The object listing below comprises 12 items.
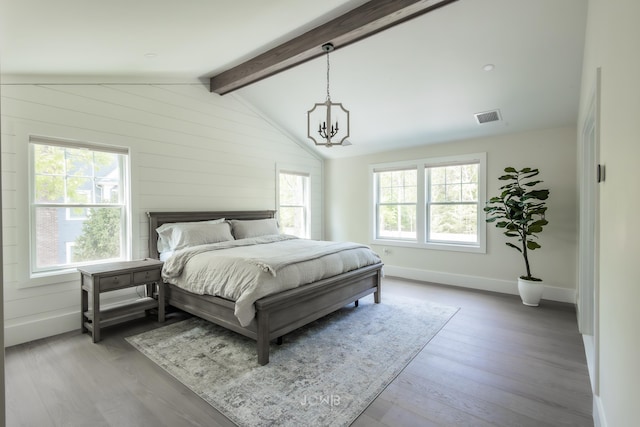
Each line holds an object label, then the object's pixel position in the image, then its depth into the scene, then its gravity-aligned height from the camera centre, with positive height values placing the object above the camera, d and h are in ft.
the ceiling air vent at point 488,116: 13.62 +4.07
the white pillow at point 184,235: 12.64 -1.05
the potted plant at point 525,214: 13.07 -0.24
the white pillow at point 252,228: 15.03 -0.92
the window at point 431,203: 16.11 +0.34
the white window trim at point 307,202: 20.70 +0.47
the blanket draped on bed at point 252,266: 8.86 -1.85
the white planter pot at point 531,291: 13.09 -3.47
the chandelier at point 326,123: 10.32 +4.77
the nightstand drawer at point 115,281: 10.03 -2.34
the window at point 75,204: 10.37 +0.20
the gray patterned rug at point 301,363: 6.76 -4.18
